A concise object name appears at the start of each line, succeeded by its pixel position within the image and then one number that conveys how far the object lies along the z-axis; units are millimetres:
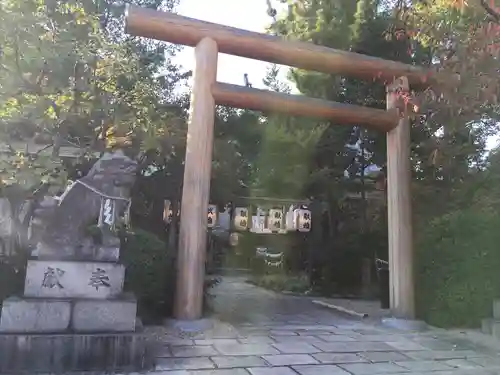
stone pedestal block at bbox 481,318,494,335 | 6477
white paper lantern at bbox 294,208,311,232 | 10820
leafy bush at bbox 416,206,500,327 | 6973
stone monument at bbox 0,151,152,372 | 3877
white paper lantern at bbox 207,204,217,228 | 9742
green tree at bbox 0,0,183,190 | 6211
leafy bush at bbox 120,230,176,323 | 5867
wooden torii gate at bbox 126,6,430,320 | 5879
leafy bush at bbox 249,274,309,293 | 11906
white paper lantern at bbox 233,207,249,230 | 10726
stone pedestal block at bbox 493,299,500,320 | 6539
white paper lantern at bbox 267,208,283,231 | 10727
